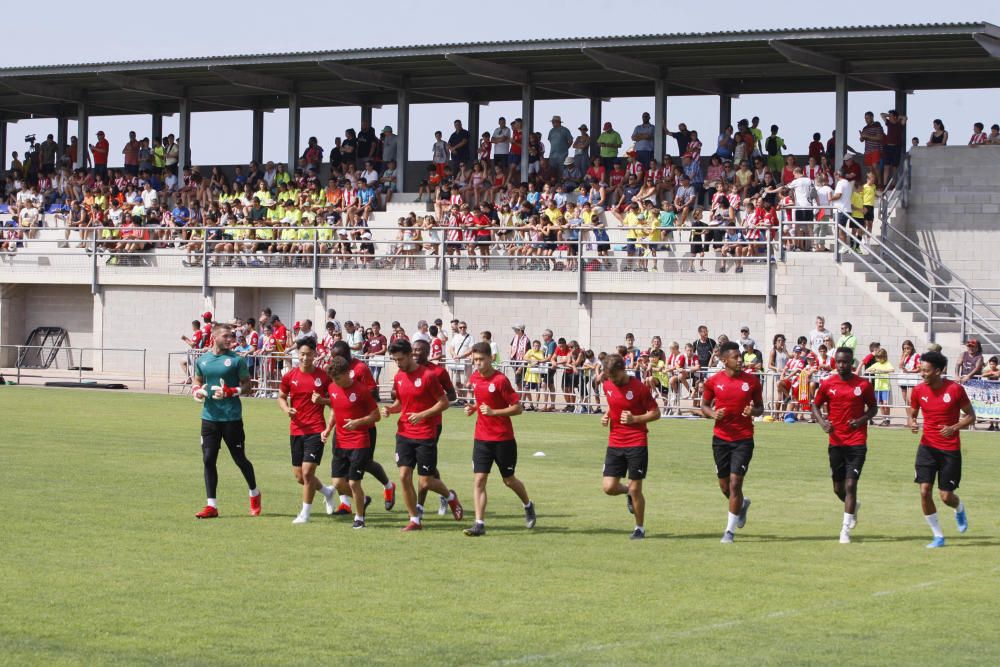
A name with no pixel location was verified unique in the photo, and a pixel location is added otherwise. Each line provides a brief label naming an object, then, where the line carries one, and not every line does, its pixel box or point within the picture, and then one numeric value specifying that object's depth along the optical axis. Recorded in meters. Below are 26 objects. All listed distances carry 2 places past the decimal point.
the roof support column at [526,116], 38.72
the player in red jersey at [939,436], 13.77
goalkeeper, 15.23
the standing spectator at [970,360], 26.97
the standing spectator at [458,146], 39.88
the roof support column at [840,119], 34.59
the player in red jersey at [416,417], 14.52
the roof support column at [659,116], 37.56
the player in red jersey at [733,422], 13.97
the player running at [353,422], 14.66
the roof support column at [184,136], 45.78
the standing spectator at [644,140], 37.28
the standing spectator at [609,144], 38.19
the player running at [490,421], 14.17
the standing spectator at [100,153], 46.94
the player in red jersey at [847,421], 14.17
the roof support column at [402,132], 40.88
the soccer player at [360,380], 14.91
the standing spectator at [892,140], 33.44
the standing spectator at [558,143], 38.28
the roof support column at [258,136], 48.12
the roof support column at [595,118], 42.19
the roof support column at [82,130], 48.03
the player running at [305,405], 15.14
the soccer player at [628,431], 13.88
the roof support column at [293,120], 44.16
